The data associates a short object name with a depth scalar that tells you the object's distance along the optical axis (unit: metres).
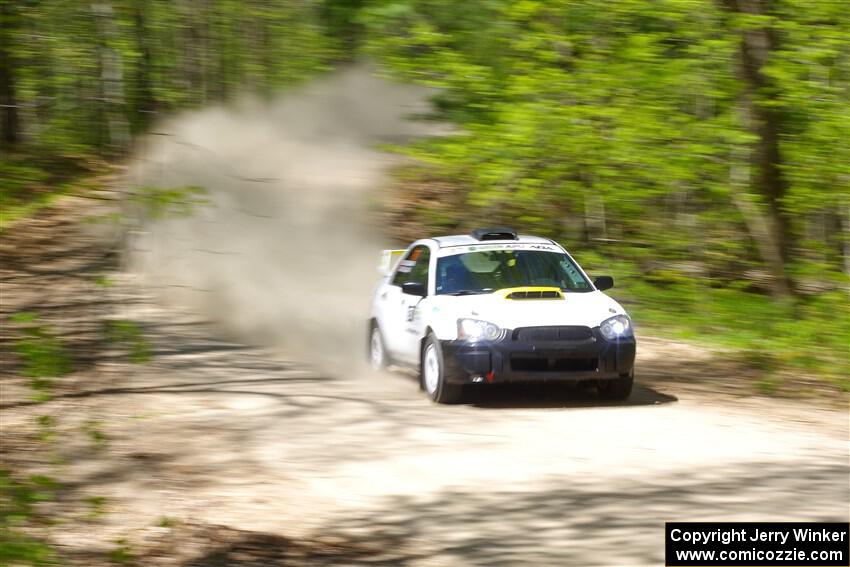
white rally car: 22.56
